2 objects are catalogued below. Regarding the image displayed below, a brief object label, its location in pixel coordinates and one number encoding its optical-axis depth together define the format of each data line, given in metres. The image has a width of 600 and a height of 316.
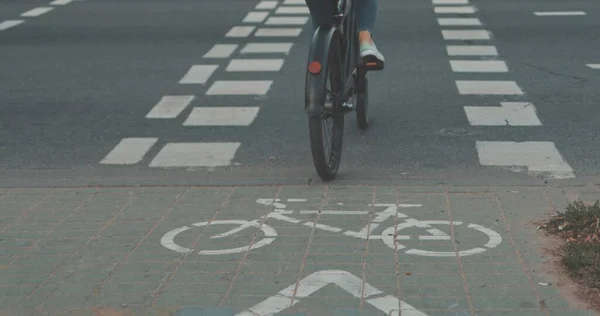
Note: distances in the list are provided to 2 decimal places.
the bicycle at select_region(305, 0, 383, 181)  6.82
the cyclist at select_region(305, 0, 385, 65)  7.07
